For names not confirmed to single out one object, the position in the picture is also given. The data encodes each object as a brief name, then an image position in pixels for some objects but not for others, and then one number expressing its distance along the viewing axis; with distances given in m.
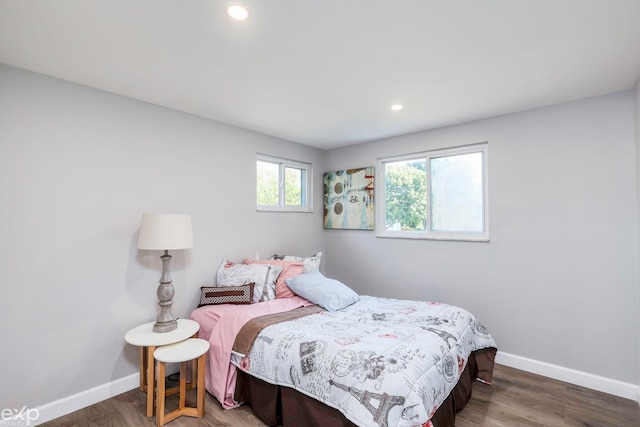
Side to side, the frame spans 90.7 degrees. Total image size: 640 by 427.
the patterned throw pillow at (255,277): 3.05
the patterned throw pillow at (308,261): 3.45
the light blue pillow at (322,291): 2.85
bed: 1.70
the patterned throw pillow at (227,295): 2.94
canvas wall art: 4.15
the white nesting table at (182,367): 2.16
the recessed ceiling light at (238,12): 1.55
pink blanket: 2.41
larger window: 3.36
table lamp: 2.41
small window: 3.85
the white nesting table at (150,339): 2.25
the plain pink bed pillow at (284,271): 3.16
